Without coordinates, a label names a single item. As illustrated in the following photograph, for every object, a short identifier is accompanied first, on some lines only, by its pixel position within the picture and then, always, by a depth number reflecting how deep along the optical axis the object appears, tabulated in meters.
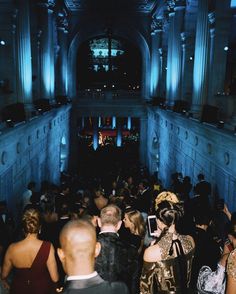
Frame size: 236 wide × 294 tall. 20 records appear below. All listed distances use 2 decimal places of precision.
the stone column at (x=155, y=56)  20.91
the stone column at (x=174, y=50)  14.46
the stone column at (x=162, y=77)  20.79
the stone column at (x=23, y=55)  11.08
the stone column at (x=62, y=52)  20.53
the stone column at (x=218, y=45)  10.17
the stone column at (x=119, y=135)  26.96
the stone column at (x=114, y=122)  30.77
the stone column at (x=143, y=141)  24.29
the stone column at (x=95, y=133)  25.84
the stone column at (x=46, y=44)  14.63
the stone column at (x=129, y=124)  29.41
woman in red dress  3.41
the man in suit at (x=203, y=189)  7.60
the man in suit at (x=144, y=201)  7.42
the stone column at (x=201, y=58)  10.79
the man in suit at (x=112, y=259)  3.27
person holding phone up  3.18
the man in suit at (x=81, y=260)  1.98
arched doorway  25.74
